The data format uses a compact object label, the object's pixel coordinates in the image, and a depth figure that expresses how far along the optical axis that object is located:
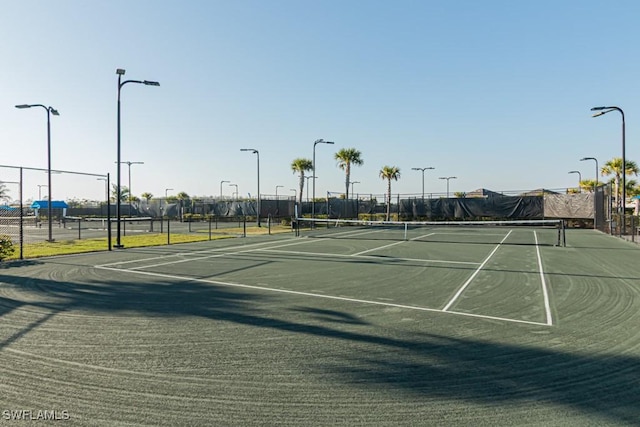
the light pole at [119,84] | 17.22
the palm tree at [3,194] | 16.78
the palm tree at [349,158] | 58.59
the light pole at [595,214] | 32.64
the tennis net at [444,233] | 24.34
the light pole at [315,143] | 38.47
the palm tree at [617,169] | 56.88
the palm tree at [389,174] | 57.84
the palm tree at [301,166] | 62.28
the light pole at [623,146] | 23.30
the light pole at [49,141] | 21.83
